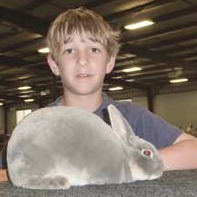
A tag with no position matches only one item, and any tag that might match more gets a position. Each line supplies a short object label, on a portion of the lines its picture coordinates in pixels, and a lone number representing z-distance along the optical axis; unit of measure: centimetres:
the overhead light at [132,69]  1084
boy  79
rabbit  44
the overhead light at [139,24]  604
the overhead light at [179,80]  1327
